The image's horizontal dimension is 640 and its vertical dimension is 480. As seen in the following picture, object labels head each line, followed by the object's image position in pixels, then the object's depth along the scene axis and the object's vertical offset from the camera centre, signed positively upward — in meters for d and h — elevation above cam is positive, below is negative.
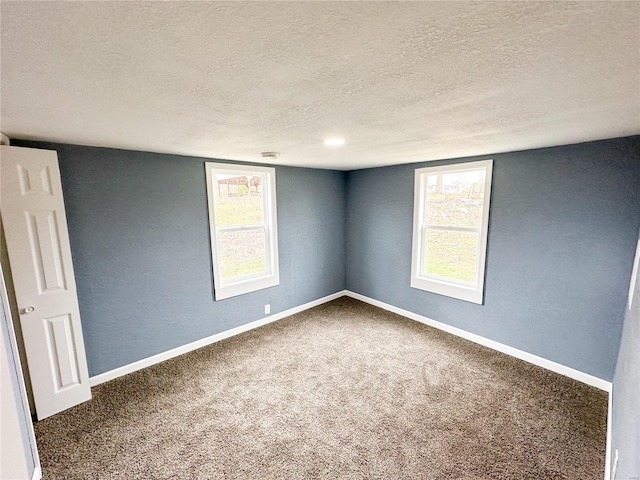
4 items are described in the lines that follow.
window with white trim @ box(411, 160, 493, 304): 3.11 -0.35
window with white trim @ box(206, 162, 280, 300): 3.23 -0.31
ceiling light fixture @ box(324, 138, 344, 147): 2.14 +0.49
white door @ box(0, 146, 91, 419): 1.94 -0.53
